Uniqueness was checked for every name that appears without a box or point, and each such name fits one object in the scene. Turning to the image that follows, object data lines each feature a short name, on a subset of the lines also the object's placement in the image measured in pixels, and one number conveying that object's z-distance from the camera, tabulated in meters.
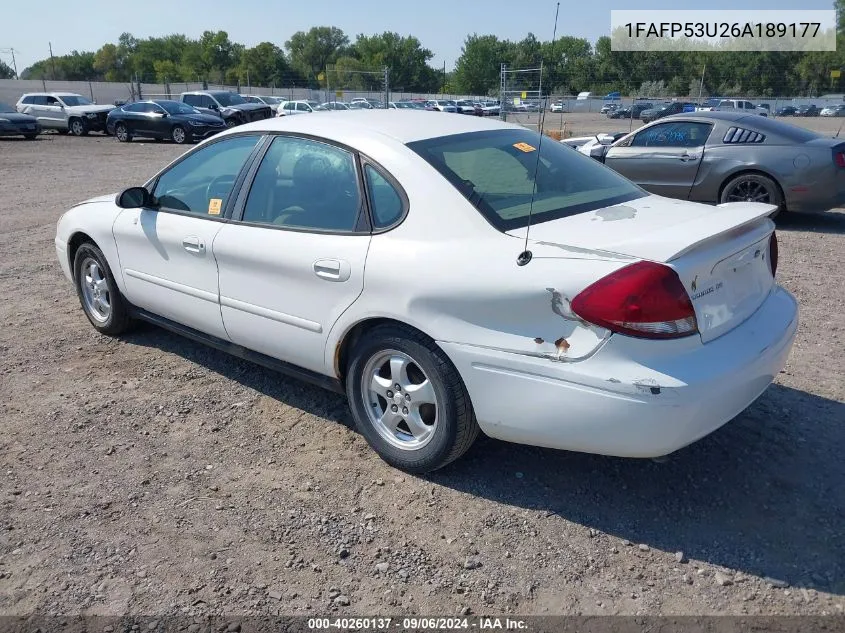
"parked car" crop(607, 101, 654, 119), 37.37
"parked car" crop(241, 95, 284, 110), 38.26
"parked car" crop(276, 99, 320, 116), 29.84
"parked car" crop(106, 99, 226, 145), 24.58
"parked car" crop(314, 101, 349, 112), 31.37
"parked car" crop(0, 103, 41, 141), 26.42
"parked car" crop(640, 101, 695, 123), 31.95
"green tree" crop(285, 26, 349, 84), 101.44
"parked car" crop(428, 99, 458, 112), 41.21
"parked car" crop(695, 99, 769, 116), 30.03
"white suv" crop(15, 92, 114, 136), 28.38
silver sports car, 8.50
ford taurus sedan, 2.66
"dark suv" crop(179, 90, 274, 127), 27.86
